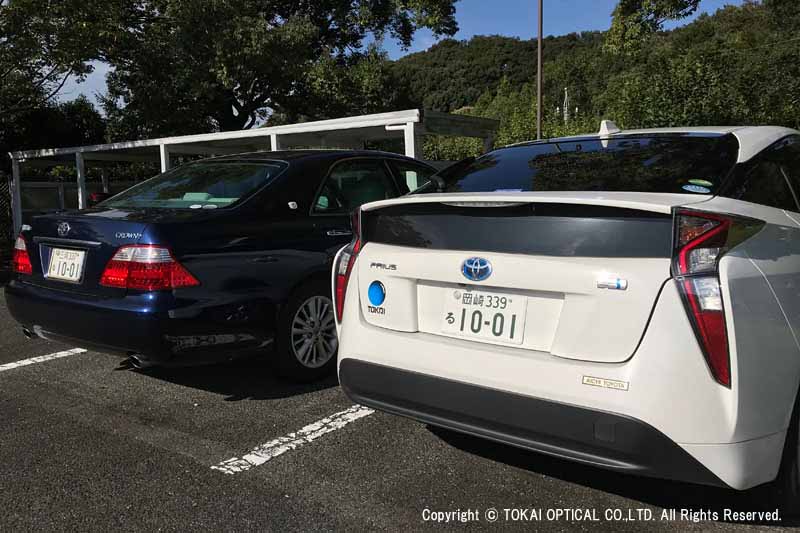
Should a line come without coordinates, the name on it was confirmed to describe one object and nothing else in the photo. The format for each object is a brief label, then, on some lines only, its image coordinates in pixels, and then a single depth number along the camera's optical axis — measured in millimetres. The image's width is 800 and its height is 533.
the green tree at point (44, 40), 11625
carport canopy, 9117
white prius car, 2146
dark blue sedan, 3652
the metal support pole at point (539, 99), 20166
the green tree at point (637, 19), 13594
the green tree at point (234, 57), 16828
